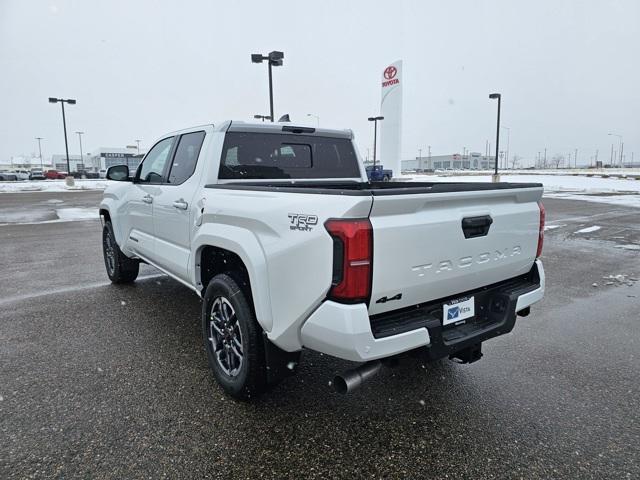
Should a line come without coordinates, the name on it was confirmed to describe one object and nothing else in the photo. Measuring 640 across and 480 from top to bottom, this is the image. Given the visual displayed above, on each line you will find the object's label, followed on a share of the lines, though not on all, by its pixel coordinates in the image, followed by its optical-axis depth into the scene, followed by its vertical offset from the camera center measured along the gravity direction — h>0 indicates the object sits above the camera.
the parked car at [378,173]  30.27 -0.39
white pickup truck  2.24 -0.53
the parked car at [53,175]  56.06 -0.79
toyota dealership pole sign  42.00 +4.63
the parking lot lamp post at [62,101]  30.08 +4.66
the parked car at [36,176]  53.00 -0.79
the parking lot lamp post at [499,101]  27.06 +4.08
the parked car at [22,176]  56.35 -0.84
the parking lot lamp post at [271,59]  16.08 +4.05
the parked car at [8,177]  51.53 -0.90
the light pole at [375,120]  40.97 +4.49
